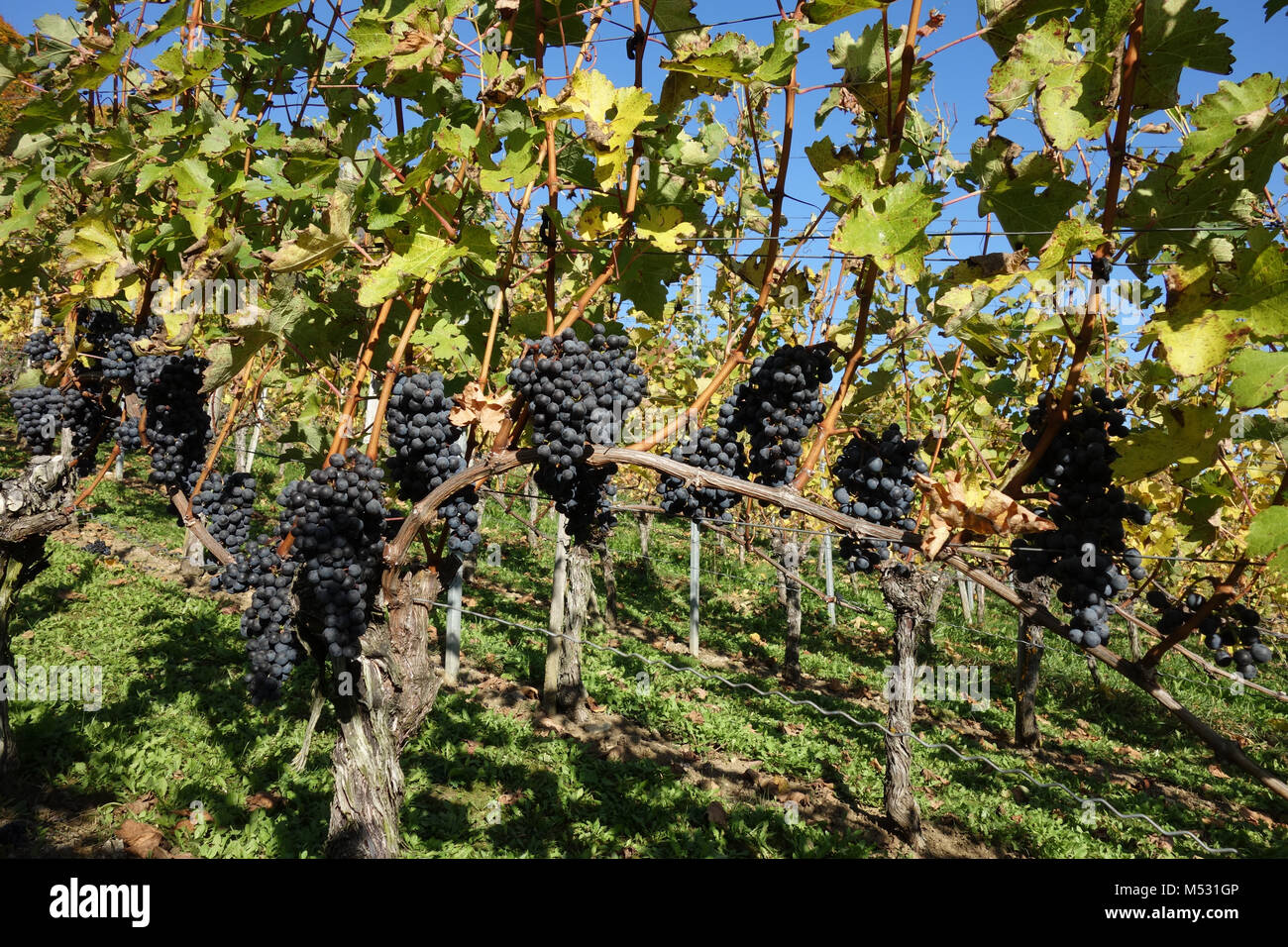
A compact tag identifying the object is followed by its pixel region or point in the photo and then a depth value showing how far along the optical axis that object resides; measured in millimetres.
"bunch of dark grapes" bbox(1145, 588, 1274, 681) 1879
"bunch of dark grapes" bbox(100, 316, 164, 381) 3531
